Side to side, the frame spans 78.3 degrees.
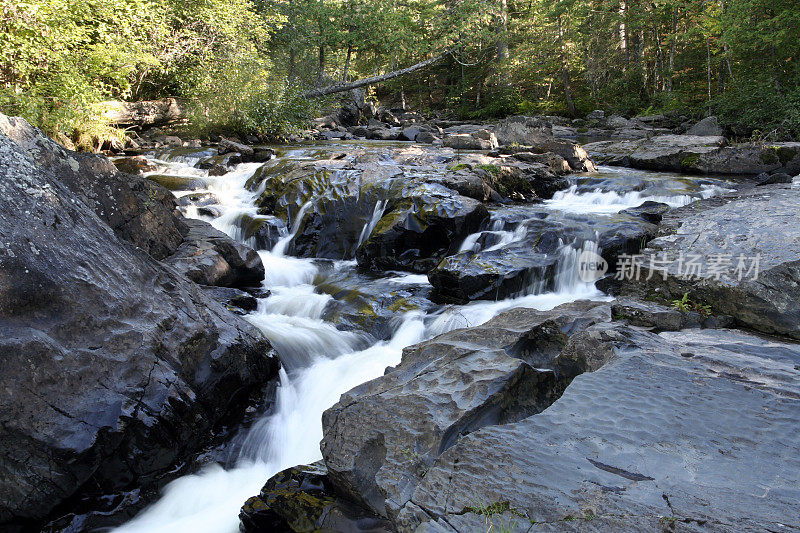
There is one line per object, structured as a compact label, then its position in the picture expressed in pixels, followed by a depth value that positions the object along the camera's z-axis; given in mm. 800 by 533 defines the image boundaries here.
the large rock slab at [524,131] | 16328
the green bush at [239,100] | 17234
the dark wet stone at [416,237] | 8891
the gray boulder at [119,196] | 6298
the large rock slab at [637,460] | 1918
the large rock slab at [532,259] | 7258
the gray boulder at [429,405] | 2834
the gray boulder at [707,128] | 15953
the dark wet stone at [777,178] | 9852
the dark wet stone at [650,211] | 8859
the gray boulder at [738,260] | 4277
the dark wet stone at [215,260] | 7109
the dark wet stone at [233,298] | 6906
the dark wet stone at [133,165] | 12391
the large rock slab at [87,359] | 3352
